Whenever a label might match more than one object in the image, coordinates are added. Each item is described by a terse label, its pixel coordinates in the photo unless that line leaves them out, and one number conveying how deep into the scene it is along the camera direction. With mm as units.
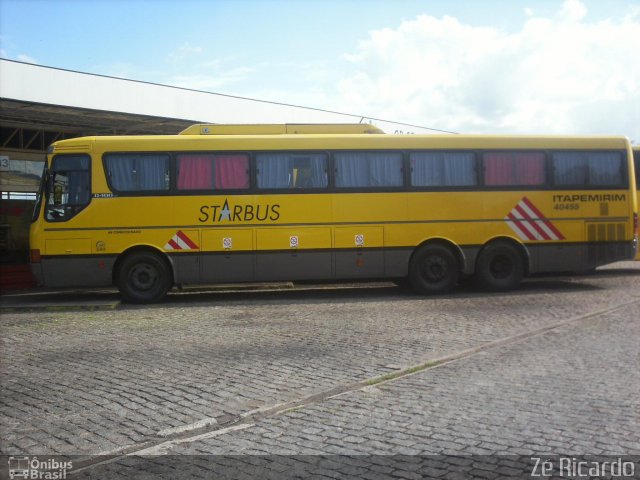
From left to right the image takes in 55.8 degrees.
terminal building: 15430
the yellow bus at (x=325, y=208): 12328
